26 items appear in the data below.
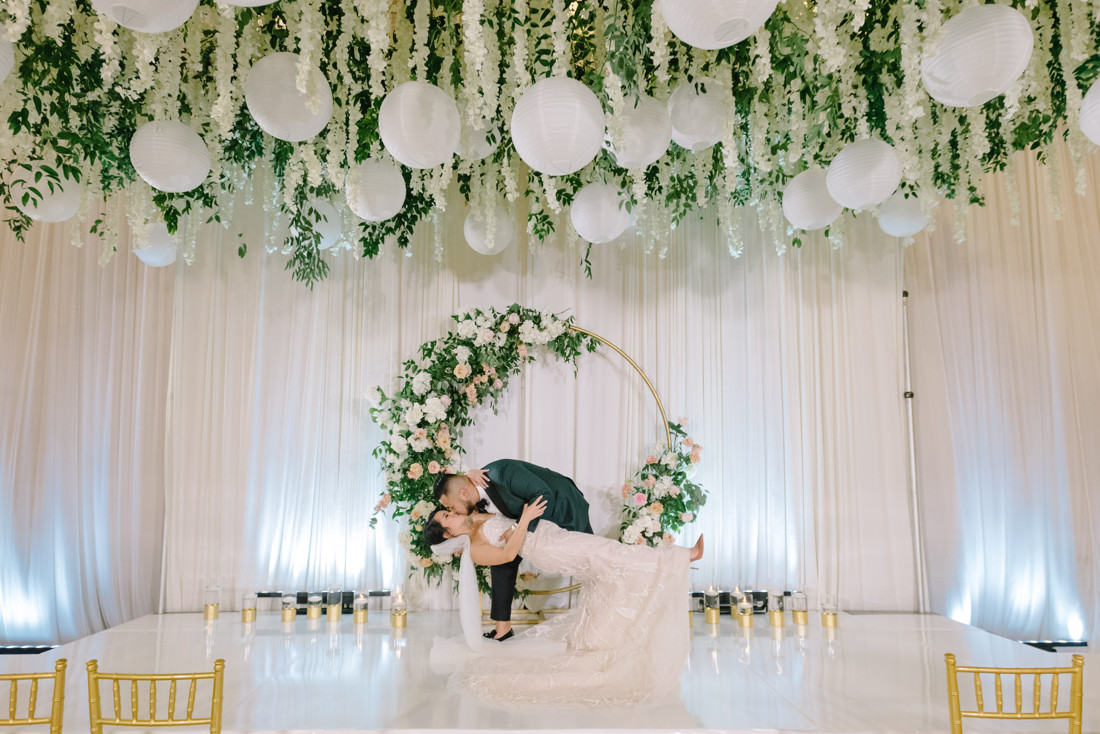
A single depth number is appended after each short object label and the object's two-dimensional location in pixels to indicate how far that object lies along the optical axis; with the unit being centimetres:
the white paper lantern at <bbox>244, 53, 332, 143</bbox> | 267
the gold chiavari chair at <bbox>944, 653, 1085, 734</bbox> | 203
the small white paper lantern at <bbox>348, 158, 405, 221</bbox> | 343
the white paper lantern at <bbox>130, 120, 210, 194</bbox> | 294
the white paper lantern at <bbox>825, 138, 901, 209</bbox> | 301
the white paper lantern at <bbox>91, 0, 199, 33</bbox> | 201
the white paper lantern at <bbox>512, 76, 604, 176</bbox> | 252
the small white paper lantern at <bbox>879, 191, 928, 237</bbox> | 393
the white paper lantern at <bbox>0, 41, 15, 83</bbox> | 255
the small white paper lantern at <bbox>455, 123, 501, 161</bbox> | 358
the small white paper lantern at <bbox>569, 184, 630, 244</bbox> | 362
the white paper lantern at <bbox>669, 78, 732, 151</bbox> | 307
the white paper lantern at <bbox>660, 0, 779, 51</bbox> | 205
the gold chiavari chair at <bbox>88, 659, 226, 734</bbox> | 203
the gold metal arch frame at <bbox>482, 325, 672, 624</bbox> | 474
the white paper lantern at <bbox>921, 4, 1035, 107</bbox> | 230
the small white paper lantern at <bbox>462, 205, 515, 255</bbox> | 429
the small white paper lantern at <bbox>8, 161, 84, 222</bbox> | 339
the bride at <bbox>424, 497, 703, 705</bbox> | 320
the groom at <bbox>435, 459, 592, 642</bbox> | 424
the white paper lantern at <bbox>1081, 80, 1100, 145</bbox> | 255
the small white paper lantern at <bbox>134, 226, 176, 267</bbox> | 421
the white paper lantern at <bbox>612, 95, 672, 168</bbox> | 300
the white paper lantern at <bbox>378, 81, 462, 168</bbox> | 269
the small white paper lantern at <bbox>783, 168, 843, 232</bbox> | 349
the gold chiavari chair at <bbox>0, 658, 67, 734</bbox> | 208
